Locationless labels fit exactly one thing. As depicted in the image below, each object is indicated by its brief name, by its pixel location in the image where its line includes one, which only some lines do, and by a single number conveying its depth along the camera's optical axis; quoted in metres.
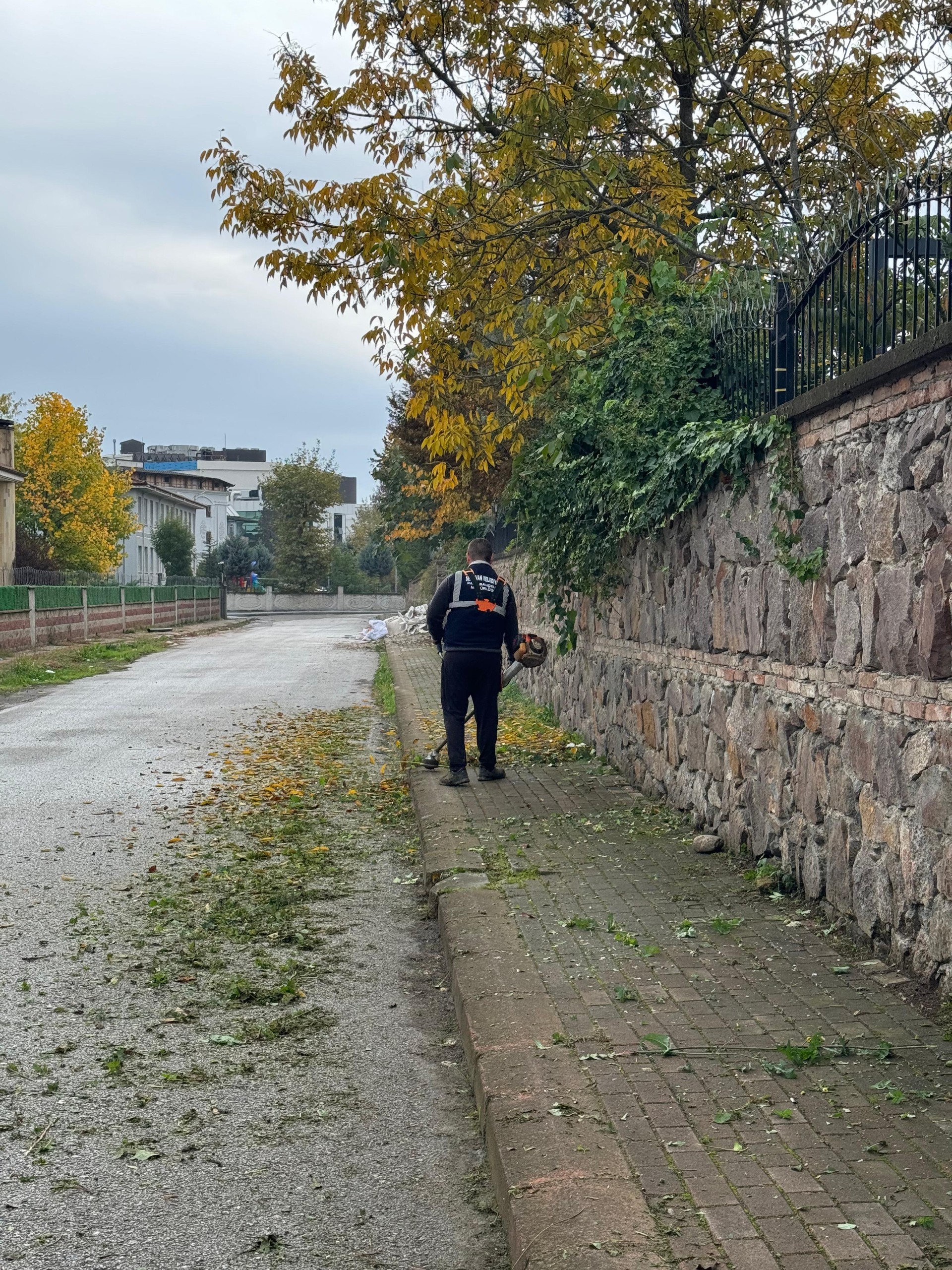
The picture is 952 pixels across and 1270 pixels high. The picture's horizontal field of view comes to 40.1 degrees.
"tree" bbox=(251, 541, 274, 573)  100.06
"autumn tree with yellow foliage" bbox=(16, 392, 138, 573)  58.19
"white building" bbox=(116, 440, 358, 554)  148.62
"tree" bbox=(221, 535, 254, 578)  97.88
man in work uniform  10.49
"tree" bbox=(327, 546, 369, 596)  96.75
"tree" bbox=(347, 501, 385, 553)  110.14
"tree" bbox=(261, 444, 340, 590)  88.44
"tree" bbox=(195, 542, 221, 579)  93.75
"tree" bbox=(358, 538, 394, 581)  102.38
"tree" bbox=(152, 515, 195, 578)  86.44
